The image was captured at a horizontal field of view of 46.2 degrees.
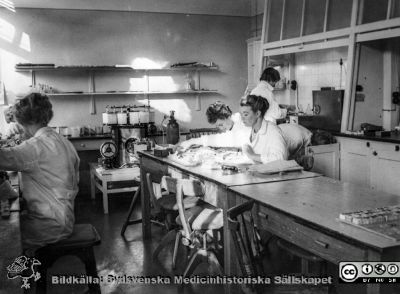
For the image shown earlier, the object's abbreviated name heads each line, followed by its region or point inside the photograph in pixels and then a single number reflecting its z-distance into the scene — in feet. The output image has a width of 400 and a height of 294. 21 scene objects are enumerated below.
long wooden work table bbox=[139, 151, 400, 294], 6.58
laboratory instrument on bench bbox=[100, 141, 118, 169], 21.42
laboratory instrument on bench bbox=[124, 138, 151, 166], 21.82
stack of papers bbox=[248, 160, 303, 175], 10.94
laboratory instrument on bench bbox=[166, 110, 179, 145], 19.34
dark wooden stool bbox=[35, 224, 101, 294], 10.03
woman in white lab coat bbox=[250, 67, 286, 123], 19.36
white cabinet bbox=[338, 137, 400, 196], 16.40
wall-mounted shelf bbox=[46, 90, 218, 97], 24.60
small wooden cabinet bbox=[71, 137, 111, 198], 24.56
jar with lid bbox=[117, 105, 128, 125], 21.85
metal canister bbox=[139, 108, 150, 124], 22.13
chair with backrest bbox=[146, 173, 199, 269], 13.41
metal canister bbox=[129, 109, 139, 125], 21.97
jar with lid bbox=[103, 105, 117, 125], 21.59
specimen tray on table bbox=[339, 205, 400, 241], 6.75
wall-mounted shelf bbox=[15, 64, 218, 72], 23.67
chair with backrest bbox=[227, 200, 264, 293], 8.05
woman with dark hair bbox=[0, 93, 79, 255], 10.03
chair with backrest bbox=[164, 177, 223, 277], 11.06
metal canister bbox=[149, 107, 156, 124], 23.04
